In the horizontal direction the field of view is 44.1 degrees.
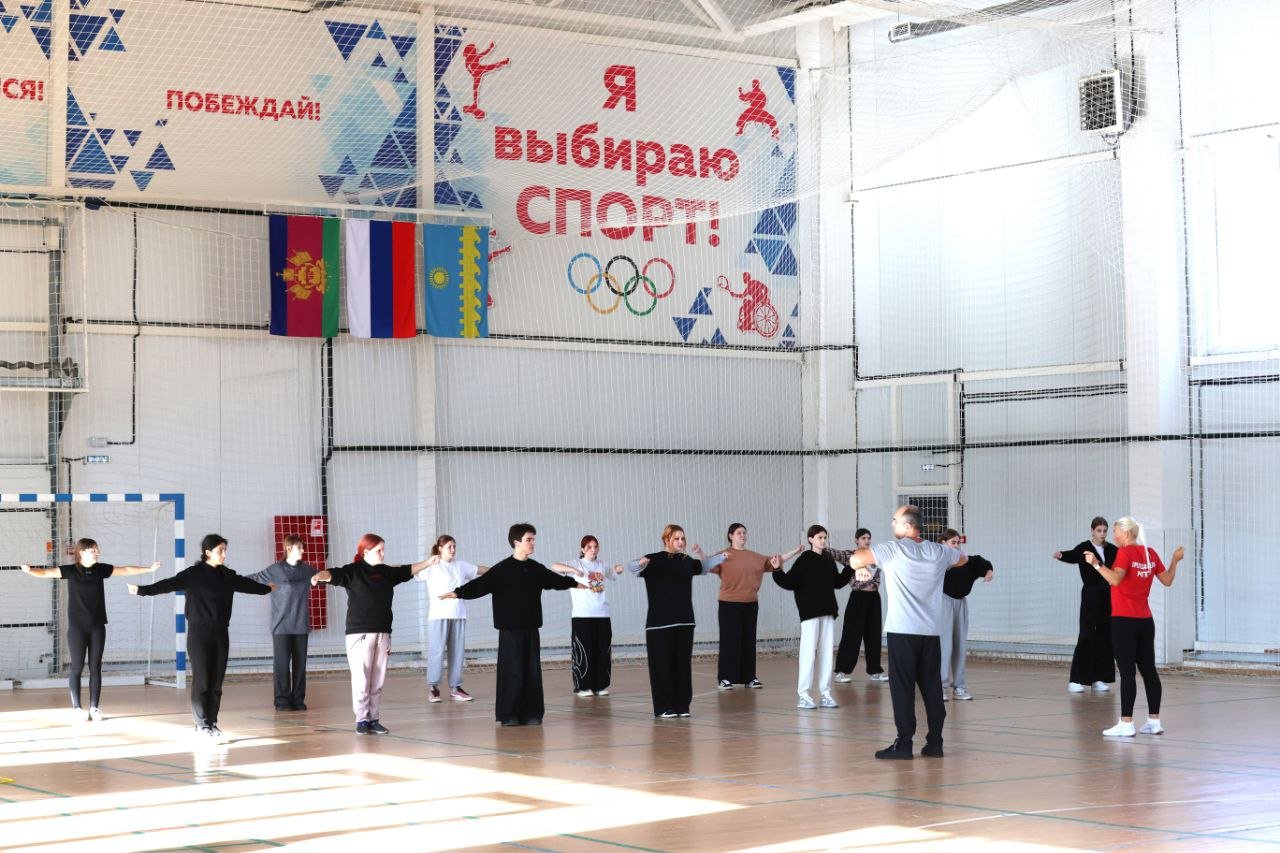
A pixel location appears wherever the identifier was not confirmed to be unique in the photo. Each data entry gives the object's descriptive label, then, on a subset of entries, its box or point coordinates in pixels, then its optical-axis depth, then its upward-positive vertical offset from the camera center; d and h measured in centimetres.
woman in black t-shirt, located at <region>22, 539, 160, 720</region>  1501 -109
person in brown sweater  1748 -143
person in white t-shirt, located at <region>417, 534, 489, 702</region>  1664 -140
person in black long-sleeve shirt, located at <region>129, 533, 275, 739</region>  1292 -103
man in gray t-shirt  1130 -89
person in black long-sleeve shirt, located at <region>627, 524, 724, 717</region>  1446 -132
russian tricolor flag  2062 +277
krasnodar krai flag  2020 +276
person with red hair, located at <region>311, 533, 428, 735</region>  1338 -111
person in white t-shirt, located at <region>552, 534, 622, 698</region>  1733 -169
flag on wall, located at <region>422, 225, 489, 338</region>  2108 +279
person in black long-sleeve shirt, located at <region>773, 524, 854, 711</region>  1523 -119
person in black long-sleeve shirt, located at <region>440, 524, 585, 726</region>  1384 -116
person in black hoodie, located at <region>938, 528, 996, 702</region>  1636 -138
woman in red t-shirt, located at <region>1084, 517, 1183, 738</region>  1276 -104
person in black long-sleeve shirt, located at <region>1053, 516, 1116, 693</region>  1750 -178
